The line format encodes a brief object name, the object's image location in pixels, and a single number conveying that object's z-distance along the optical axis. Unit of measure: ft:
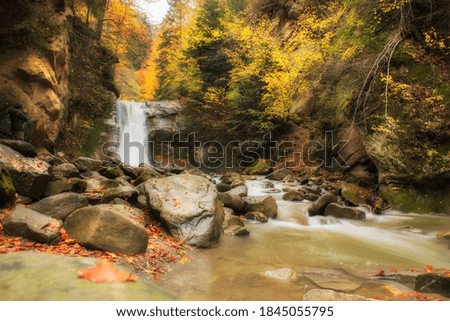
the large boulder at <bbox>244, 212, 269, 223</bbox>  24.03
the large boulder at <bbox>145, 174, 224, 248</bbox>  16.92
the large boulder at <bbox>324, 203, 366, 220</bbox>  25.62
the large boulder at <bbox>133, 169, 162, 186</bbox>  27.34
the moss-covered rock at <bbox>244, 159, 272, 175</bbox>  51.96
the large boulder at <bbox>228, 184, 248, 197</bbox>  27.96
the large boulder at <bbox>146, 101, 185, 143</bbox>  63.31
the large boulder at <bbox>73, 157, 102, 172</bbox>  28.19
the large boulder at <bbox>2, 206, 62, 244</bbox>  11.94
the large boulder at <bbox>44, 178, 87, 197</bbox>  18.29
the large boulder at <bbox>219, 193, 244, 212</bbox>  24.89
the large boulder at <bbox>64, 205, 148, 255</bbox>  12.68
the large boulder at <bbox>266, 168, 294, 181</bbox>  45.49
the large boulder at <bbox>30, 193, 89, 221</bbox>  14.62
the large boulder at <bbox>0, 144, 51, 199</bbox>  16.55
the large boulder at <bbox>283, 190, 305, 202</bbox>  32.14
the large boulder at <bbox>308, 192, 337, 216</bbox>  26.48
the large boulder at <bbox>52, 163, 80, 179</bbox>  21.99
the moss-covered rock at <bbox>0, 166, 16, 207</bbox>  14.53
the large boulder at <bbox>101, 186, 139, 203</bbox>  18.88
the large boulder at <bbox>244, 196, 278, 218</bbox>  25.27
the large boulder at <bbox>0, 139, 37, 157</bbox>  21.47
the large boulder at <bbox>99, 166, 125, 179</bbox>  28.66
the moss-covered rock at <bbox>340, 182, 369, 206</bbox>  30.32
